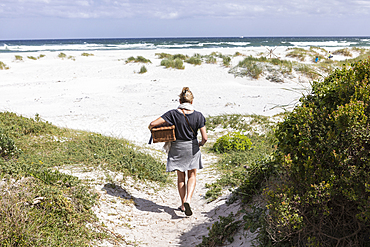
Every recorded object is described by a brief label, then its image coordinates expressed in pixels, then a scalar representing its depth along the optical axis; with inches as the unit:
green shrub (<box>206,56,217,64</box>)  979.3
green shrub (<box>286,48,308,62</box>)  1200.7
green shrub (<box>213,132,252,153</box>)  303.1
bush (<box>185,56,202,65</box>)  953.5
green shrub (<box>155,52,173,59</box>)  1179.5
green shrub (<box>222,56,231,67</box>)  915.2
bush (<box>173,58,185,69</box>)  895.0
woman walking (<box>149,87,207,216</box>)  175.5
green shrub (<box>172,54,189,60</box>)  1085.7
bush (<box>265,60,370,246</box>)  90.4
